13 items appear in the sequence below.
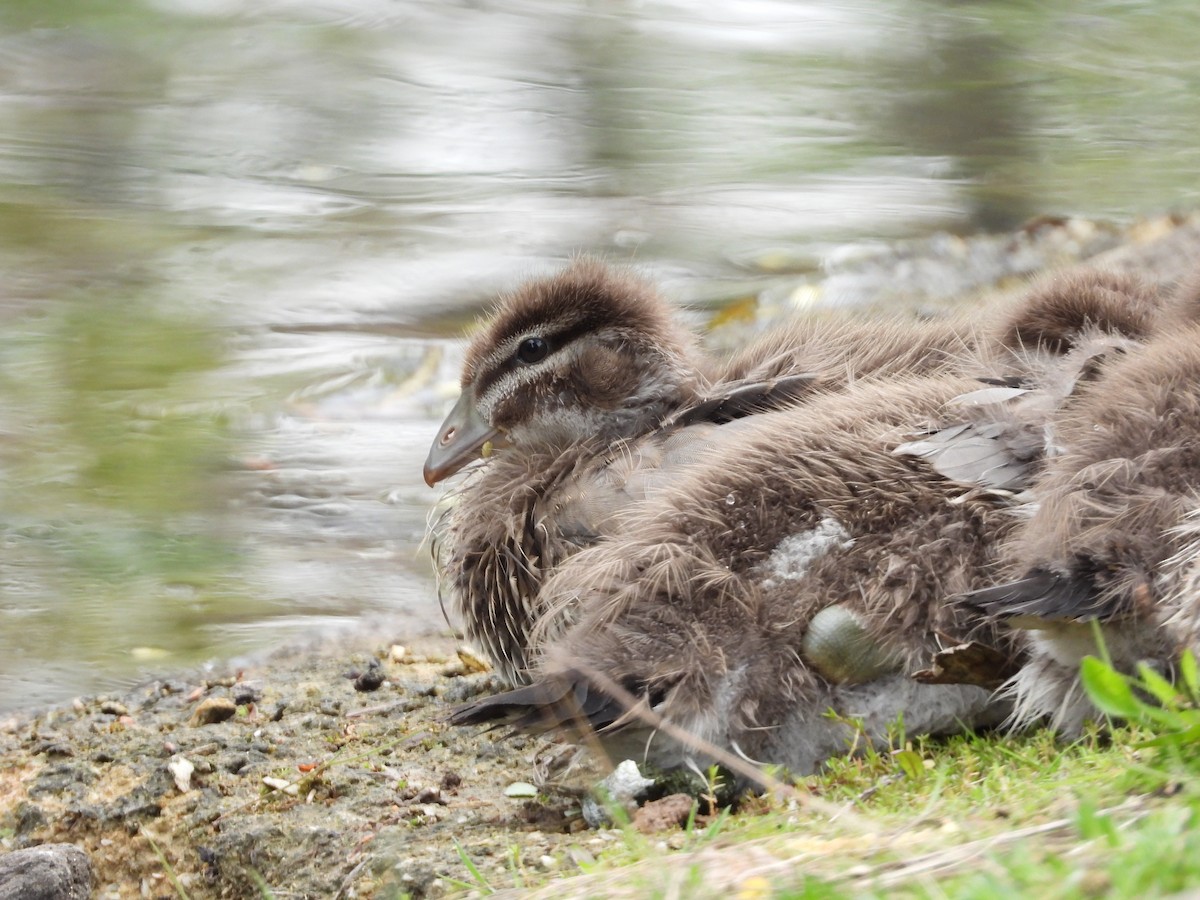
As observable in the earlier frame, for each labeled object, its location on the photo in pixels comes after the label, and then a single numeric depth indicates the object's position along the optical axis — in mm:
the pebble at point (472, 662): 10602
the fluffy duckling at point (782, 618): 7207
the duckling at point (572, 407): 8953
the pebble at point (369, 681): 10312
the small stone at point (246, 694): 10156
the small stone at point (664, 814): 7059
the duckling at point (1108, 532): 6430
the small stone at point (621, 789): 7383
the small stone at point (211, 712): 9906
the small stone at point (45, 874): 7742
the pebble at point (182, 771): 8969
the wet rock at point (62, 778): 9156
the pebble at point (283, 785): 8672
